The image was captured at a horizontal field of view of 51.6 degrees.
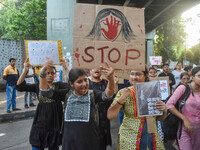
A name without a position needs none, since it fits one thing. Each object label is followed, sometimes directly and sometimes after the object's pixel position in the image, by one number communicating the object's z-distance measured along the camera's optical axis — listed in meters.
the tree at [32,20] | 17.28
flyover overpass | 10.53
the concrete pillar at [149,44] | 23.92
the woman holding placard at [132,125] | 2.11
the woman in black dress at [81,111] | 2.12
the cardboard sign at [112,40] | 2.10
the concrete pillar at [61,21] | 10.39
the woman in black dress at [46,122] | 2.78
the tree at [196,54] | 61.75
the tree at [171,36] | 29.17
